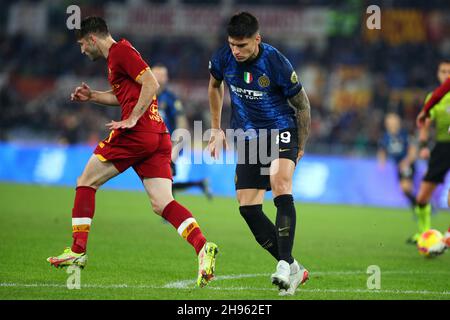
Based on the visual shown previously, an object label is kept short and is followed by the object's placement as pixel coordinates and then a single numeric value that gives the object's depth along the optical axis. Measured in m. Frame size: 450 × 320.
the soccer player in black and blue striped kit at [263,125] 14.58
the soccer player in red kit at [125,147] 14.84
